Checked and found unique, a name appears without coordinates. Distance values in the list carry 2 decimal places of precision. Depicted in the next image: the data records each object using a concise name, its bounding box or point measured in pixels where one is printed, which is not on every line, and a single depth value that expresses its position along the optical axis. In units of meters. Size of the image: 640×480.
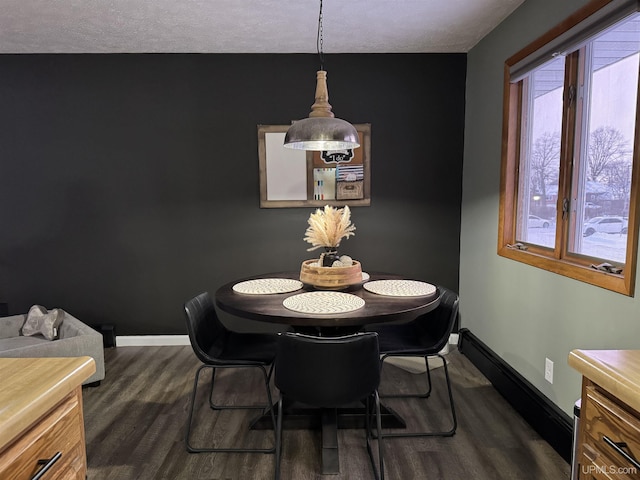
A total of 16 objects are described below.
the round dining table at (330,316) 1.76
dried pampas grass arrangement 2.23
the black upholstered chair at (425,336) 2.13
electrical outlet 2.19
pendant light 2.05
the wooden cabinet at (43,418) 0.77
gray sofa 2.54
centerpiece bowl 2.23
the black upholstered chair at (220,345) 2.02
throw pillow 3.04
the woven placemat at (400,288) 2.13
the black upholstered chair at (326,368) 1.62
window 1.74
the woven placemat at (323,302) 1.83
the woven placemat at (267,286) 2.21
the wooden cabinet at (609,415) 0.91
